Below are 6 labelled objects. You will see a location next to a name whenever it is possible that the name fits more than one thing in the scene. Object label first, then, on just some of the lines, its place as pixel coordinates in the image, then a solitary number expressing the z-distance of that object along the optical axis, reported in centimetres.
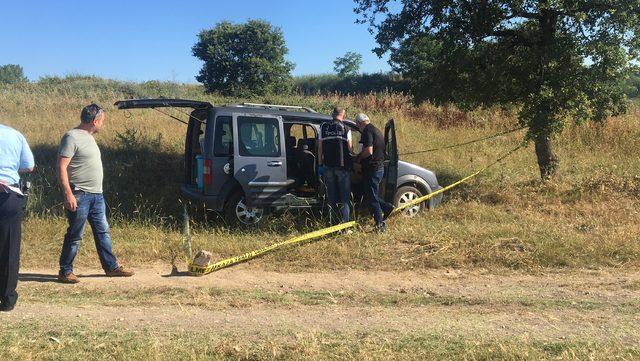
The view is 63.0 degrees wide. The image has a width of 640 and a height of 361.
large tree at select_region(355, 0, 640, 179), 935
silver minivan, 761
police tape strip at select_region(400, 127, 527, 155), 1386
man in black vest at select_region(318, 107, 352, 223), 739
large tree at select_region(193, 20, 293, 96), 3192
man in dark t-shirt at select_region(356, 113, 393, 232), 743
